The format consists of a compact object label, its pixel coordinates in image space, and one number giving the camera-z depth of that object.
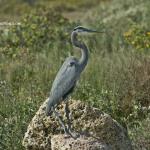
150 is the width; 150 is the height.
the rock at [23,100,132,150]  15.79
